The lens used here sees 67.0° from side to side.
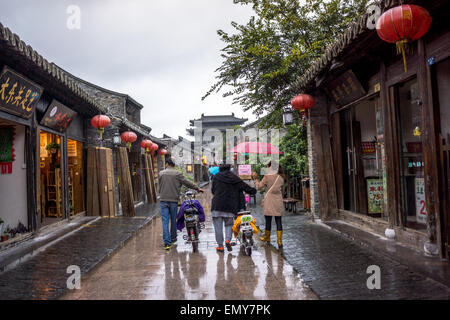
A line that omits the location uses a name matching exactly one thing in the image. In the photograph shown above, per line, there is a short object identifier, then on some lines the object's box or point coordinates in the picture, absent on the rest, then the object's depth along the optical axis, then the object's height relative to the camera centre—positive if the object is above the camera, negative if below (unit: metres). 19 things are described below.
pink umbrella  12.43 +1.00
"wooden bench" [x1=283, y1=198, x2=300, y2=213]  10.78 -1.04
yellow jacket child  6.01 -0.90
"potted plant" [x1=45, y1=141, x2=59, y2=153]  10.12 +1.08
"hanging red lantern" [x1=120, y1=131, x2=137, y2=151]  12.41 +1.57
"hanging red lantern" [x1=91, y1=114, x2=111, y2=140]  10.09 +1.79
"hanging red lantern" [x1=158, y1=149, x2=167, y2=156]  20.59 +1.64
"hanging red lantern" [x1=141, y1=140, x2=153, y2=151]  15.29 +1.59
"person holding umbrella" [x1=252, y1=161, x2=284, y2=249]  6.55 -0.42
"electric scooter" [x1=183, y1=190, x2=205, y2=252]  6.38 -0.90
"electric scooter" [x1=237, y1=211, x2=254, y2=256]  5.82 -0.99
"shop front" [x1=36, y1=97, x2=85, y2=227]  9.20 +0.55
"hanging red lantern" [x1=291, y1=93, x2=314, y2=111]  8.68 +1.83
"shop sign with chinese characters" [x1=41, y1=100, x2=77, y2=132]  8.38 +1.76
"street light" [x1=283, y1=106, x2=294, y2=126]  9.71 +1.61
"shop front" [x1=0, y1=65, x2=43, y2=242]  7.01 +0.41
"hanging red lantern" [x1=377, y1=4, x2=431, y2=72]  4.13 +1.79
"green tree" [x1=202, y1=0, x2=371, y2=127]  10.21 +4.19
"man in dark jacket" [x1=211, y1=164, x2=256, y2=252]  6.17 -0.43
